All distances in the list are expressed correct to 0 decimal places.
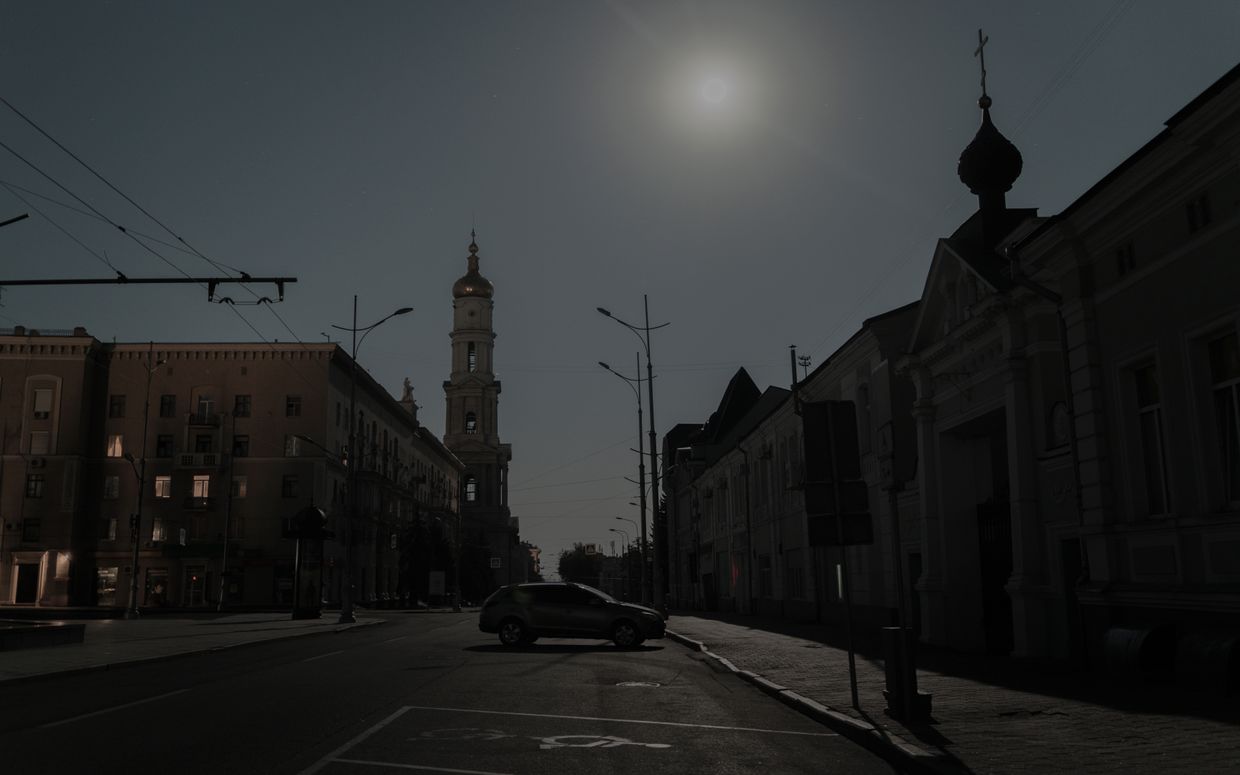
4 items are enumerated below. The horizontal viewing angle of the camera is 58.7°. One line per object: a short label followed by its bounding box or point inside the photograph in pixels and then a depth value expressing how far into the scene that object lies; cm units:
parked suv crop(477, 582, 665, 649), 2602
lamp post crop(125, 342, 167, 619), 6674
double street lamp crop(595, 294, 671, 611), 4034
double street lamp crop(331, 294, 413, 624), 4231
